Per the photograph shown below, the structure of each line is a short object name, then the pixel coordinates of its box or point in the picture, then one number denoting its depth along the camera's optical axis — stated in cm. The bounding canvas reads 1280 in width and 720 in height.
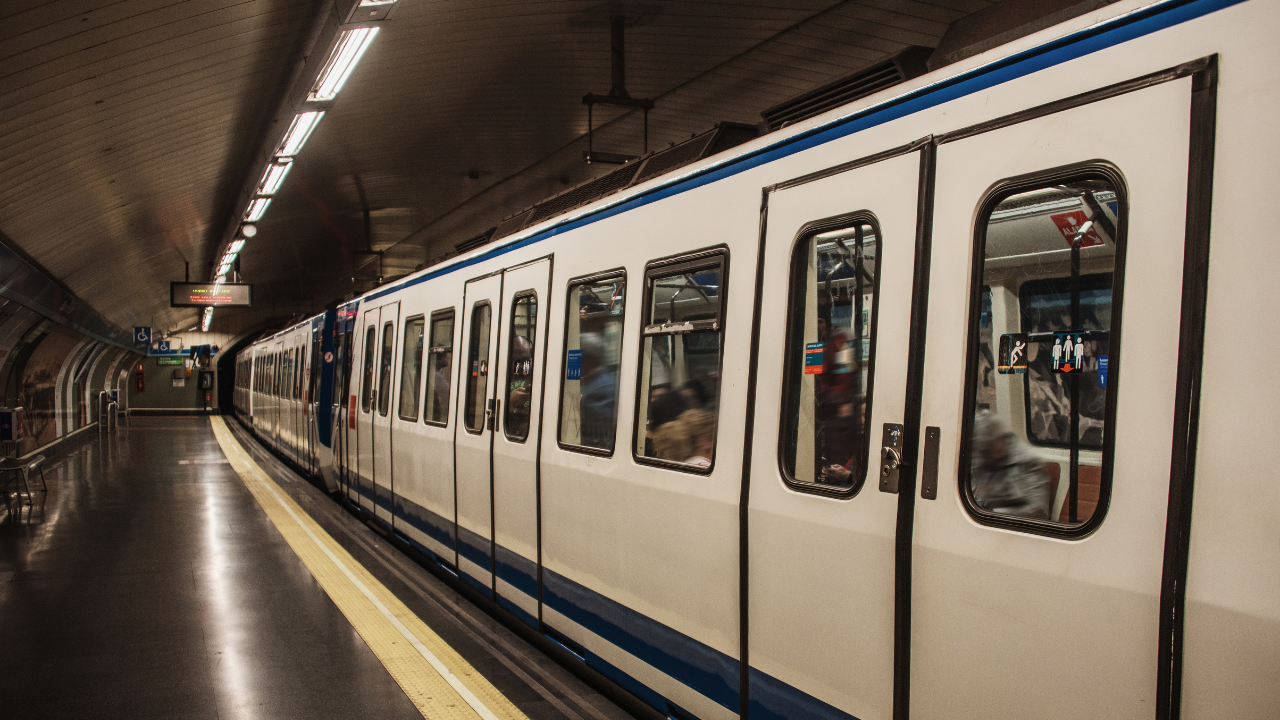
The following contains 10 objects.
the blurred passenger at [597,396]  448
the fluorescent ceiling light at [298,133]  906
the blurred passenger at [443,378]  715
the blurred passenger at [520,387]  554
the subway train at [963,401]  194
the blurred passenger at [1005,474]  237
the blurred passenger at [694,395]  376
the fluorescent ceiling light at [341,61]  685
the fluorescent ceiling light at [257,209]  1344
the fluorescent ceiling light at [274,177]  1098
